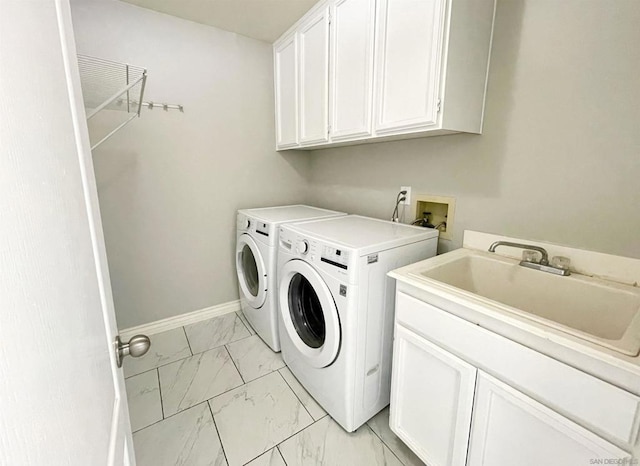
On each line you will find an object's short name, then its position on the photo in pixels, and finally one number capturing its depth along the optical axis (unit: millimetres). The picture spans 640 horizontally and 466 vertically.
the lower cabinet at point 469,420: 768
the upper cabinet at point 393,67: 1251
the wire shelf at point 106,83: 1225
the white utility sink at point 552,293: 1002
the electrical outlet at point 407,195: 1838
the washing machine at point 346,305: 1264
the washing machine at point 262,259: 1837
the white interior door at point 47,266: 238
